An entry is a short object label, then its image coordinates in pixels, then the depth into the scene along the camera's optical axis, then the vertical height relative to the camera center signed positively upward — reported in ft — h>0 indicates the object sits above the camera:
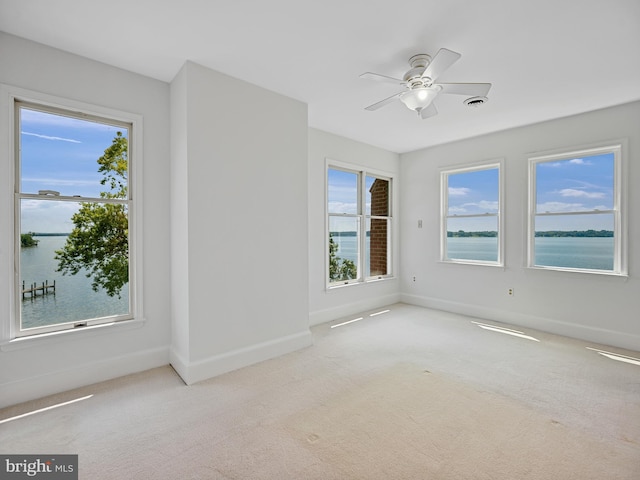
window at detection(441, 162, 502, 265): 15.66 +1.12
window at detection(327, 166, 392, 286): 15.92 +0.60
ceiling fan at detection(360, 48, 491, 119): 7.77 +4.13
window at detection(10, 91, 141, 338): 8.21 +0.57
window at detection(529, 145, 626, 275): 12.35 +1.04
